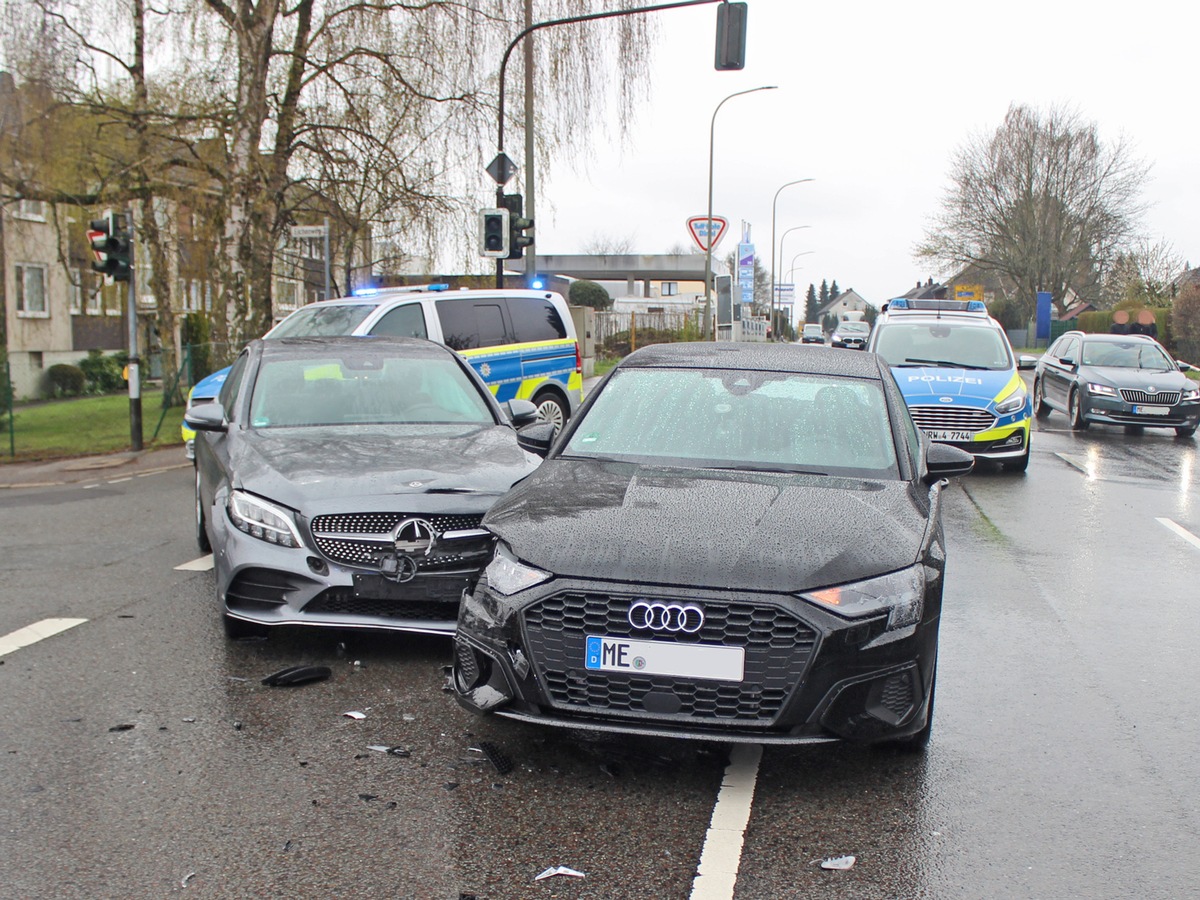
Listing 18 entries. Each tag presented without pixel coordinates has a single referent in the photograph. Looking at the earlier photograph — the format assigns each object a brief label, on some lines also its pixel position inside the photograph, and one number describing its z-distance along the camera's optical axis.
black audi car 3.84
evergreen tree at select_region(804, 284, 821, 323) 193.50
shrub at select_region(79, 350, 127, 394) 37.53
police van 12.90
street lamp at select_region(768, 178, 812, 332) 67.19
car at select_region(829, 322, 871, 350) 48.50
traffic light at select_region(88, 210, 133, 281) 15.55
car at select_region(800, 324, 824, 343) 77.68
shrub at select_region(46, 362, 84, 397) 36.28
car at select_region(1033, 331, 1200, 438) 17.69
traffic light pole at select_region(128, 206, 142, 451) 16.38
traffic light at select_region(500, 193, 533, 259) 18.77
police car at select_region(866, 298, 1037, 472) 12.84
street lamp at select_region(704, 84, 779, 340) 39.24
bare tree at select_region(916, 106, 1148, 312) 61.94
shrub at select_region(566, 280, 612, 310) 66.44
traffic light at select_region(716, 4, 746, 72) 16.64
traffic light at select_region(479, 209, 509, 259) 18.31
